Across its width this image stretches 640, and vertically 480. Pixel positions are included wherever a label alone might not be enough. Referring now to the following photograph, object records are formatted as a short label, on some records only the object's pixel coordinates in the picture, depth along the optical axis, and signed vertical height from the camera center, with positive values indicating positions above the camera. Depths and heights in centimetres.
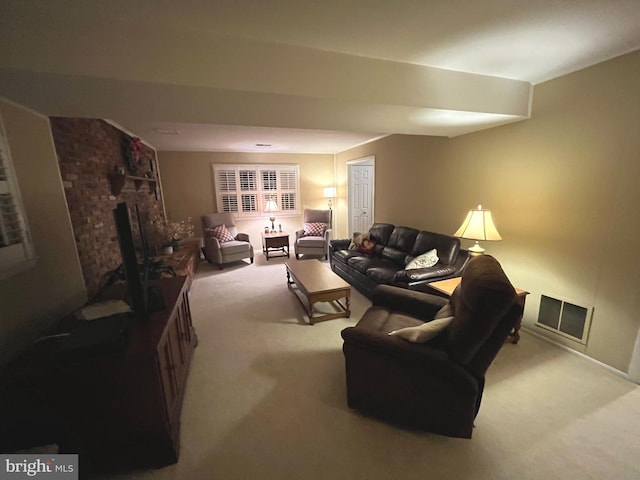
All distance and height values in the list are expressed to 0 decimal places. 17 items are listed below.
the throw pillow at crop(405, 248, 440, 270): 294 -85
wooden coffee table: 272 -105
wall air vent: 216 -119
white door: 565 -16
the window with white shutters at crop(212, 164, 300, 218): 577 +10
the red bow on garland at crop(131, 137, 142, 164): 361 +67
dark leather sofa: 280 -94
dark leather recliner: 127 -95
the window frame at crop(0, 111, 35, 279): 144 -15
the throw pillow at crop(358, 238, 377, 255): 406 -90
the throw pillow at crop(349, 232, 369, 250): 425 -86
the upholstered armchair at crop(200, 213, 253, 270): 479 -93
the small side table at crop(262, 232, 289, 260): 535 -103
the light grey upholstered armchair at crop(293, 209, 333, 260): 523 -93
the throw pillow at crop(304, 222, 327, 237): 550 -84
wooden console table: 116 -94
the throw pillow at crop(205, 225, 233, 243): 505 -79
